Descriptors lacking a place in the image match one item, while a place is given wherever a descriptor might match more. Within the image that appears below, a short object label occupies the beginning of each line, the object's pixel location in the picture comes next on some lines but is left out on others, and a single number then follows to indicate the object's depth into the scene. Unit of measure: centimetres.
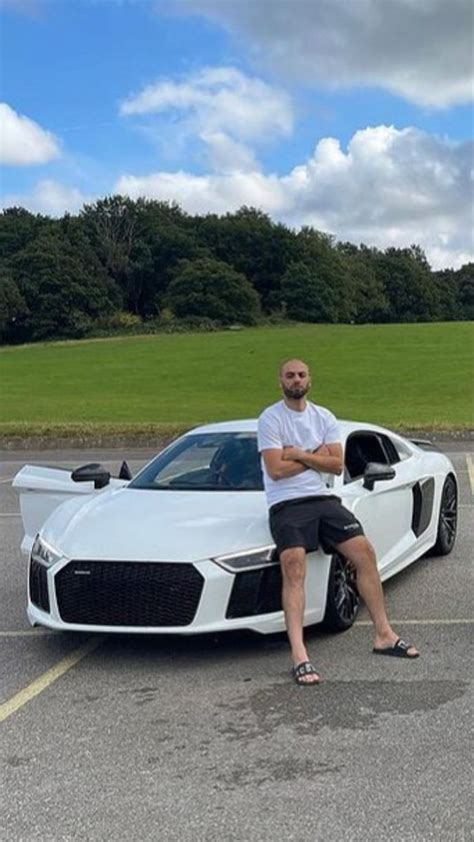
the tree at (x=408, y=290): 12219
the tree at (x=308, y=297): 9950
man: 493
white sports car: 485
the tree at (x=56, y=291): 8656
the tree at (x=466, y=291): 13000
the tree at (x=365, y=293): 11183
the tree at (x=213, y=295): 9062
